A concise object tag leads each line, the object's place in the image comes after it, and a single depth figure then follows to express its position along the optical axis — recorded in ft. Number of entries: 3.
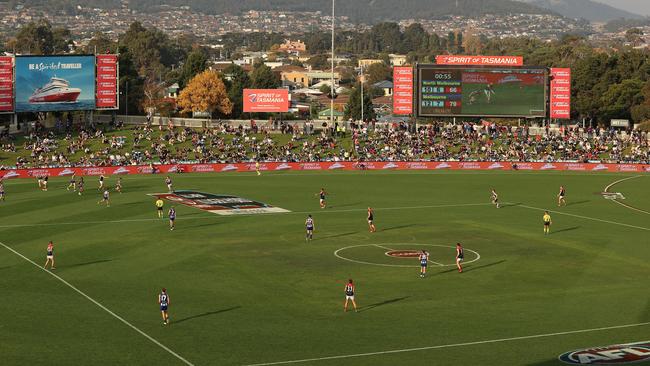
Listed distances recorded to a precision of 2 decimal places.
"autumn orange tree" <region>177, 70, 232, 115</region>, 498.28
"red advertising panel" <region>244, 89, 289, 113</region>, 474.49
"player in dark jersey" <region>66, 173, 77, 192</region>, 316.21
